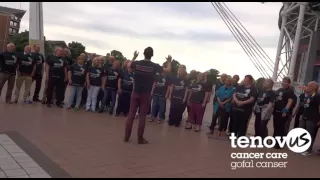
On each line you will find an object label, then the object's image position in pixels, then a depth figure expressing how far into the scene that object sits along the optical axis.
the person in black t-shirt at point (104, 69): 7.48
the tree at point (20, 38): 44.18
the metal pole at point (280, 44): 20.20
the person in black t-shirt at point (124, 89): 7.29
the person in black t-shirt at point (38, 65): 7.52
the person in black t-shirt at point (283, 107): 5.73
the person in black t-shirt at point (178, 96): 6.88
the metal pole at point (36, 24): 11.73
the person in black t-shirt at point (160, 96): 7.16
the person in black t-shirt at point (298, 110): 5.84
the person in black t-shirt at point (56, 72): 7.41
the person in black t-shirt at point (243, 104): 5.77
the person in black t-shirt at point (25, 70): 7.29
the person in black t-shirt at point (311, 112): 5.31
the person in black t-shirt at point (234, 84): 6.38
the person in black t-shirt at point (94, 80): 7.39
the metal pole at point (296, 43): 17.94
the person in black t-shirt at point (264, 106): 5.83
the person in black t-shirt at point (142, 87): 4.83
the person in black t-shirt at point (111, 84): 7.40
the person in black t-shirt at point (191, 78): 6.91
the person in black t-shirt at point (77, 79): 7.36
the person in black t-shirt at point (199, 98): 6.67
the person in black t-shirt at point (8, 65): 7.08
